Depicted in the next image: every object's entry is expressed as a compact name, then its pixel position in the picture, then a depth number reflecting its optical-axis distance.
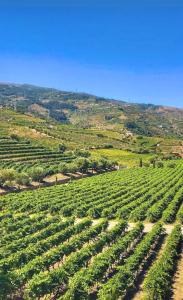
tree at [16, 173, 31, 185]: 86.45
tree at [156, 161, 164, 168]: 133.21
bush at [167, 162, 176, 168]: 131.24
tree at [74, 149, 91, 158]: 133.74
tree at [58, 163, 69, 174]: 103.70
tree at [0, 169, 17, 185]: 83.35
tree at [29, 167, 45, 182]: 91.84
